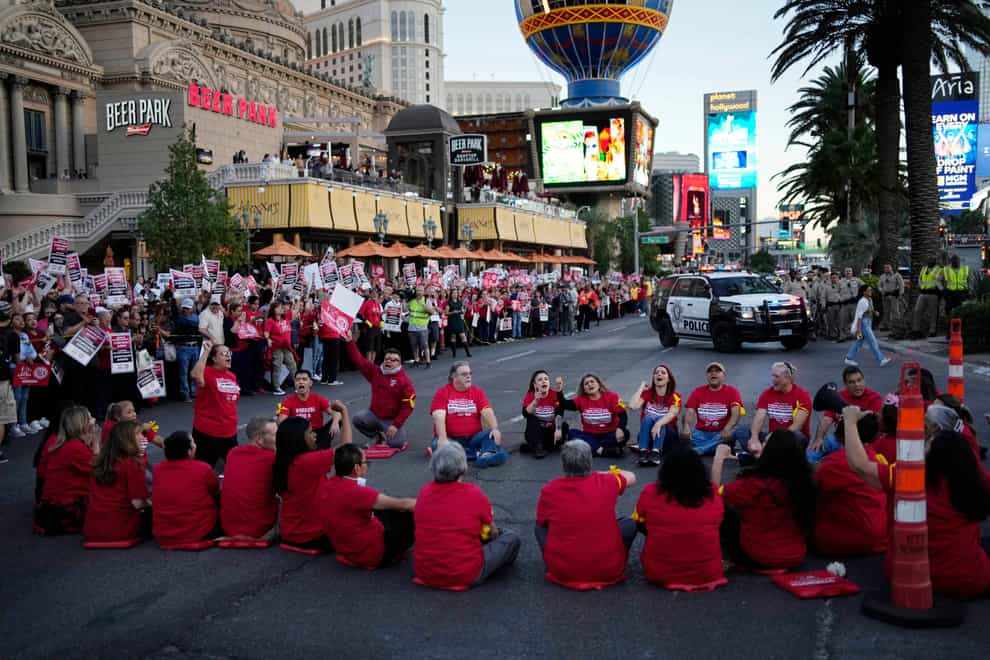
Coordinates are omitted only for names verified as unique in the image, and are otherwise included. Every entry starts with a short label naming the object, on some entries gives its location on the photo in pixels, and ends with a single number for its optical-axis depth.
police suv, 20.55
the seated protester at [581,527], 5.87
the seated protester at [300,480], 6.72
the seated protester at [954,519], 5.29
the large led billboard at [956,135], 34.69
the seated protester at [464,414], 9.88
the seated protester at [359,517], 6.21
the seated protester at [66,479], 7.38
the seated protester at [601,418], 9.90
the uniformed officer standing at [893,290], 23.66
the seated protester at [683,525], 5.75
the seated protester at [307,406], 9.32
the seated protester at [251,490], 6.93
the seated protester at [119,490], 7.00
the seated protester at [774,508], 6.00
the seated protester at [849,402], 8.63
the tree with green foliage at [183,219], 29.38
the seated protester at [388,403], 10.88
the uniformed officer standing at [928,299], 21.23
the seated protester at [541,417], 10.14
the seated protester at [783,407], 9.05
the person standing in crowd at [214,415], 9.14
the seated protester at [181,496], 6.89
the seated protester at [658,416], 9.55
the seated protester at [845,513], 6.18
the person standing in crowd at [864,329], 17.14
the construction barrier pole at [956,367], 9.83
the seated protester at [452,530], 5.86
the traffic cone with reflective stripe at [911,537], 5.11
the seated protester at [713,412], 9.40
